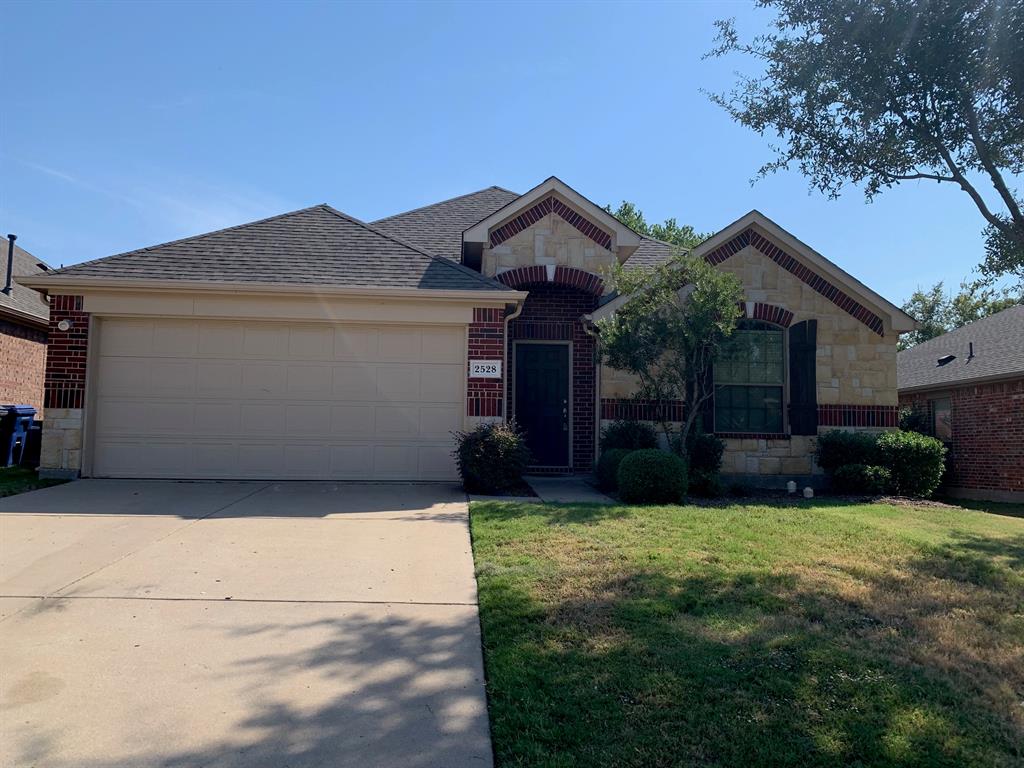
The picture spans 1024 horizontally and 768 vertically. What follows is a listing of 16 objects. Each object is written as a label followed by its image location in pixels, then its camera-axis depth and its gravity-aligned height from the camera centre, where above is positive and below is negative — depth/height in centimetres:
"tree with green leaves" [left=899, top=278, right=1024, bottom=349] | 3516 +602
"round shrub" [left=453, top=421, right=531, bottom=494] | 944 -43
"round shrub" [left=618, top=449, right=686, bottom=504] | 906 -65
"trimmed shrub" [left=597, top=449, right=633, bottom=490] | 1038 -61
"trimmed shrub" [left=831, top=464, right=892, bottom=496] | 1102 -75
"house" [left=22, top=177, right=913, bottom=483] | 1020 +94
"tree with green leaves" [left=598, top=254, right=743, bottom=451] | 1001 +145
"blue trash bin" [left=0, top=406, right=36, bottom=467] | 1268 -19
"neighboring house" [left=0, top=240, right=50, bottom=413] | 1502 +169
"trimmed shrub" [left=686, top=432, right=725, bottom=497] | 1105 -40
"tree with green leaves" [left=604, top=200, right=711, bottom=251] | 3131 +872
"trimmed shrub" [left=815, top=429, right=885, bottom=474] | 1135 -33
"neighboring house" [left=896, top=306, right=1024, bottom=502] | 1447 +58
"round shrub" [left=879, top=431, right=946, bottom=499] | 1129 -51
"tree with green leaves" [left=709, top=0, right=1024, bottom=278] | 660 +331
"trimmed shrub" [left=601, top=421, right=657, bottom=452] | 1126 -14
